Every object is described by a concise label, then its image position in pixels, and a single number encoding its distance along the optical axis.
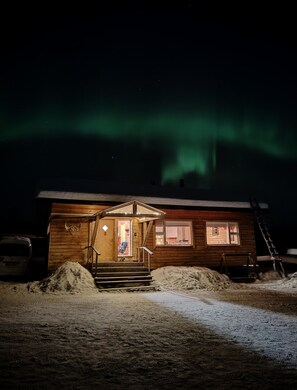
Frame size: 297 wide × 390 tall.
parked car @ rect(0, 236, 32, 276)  14.52
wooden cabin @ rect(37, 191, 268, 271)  14.32
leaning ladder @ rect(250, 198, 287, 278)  16.55
